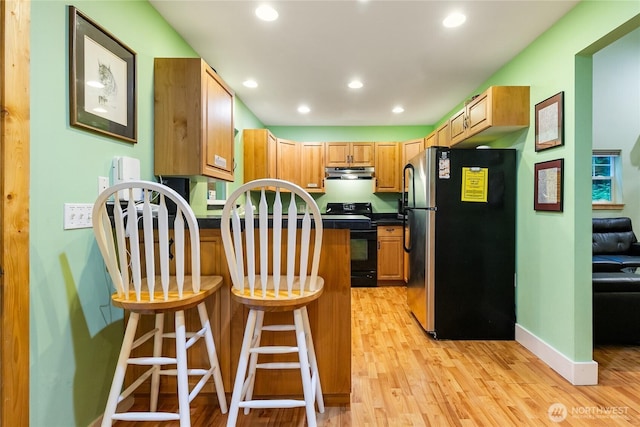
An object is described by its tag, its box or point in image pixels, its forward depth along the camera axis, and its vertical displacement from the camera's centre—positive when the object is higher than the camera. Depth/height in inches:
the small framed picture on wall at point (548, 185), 79.5 +7.6
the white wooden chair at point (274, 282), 47.9 -11.7
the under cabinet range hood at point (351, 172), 177.2 +23.6
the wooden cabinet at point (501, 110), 92.7 +32.3
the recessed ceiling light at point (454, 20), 77.8 +51.2
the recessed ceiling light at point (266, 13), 75.1 +51.0
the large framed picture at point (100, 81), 52.3 +25.7
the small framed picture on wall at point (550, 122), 78.6 +25.0
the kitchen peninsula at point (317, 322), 62.4 -23.1
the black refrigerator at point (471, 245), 99.7 -11.0
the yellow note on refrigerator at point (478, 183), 99.7 +9.7
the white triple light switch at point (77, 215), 51.4 -0.7
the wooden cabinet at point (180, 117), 75.7 +24.1
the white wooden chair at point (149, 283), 45.9 -11.5
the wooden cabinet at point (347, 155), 178.7 +34.0
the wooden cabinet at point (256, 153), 154.4 +30.4
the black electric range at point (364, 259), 162.6 -25.7
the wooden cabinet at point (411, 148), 171.6 +37.4
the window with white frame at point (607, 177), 151.6 +18.2
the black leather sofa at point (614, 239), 134.2 -12.0
